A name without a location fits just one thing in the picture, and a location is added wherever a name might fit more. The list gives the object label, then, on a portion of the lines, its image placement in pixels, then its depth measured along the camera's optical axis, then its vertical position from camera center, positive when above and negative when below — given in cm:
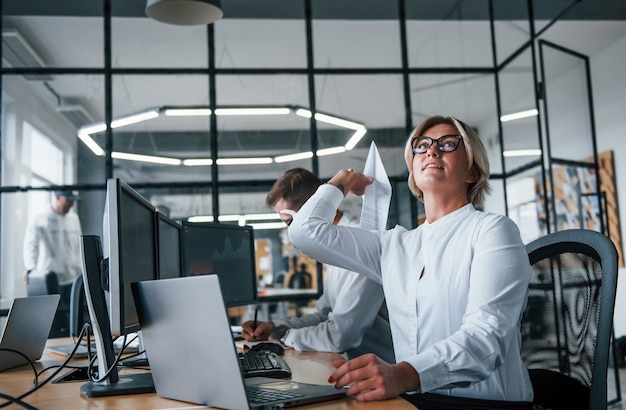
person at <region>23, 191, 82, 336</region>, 426 +10
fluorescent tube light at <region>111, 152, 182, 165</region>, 446 +73
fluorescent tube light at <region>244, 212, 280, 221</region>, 446 +27
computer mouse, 186 -29
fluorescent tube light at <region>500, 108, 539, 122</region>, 488 +103
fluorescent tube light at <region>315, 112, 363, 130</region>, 472 +100
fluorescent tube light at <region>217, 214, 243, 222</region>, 450 +27
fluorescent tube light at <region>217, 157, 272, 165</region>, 457 +70
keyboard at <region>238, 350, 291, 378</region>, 140 -27
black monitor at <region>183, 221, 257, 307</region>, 229 +0
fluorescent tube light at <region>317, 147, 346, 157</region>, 464 +75
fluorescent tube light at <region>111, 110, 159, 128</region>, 449 +102
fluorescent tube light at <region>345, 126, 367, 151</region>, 467 +86
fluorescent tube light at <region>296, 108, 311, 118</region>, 471 +106
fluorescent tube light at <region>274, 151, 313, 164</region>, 462 +72
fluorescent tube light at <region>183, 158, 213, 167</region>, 453 +69
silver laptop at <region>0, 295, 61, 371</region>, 170 -19
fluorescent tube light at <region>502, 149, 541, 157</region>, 489 +72
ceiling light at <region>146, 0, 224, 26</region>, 292 +119
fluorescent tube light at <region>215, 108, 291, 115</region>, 462 +108
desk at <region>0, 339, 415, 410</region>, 111 -28
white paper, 198 +16
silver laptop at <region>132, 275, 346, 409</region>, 97 -16
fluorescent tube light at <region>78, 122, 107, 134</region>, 442 +95
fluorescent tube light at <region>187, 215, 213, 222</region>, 446 +28
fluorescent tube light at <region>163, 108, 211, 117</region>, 456 +107
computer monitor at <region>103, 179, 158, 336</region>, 118 +2
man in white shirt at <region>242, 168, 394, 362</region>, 203 -24
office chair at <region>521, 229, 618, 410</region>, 135 -19
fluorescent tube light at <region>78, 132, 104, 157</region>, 443 +83
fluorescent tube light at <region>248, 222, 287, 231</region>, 443 +20
